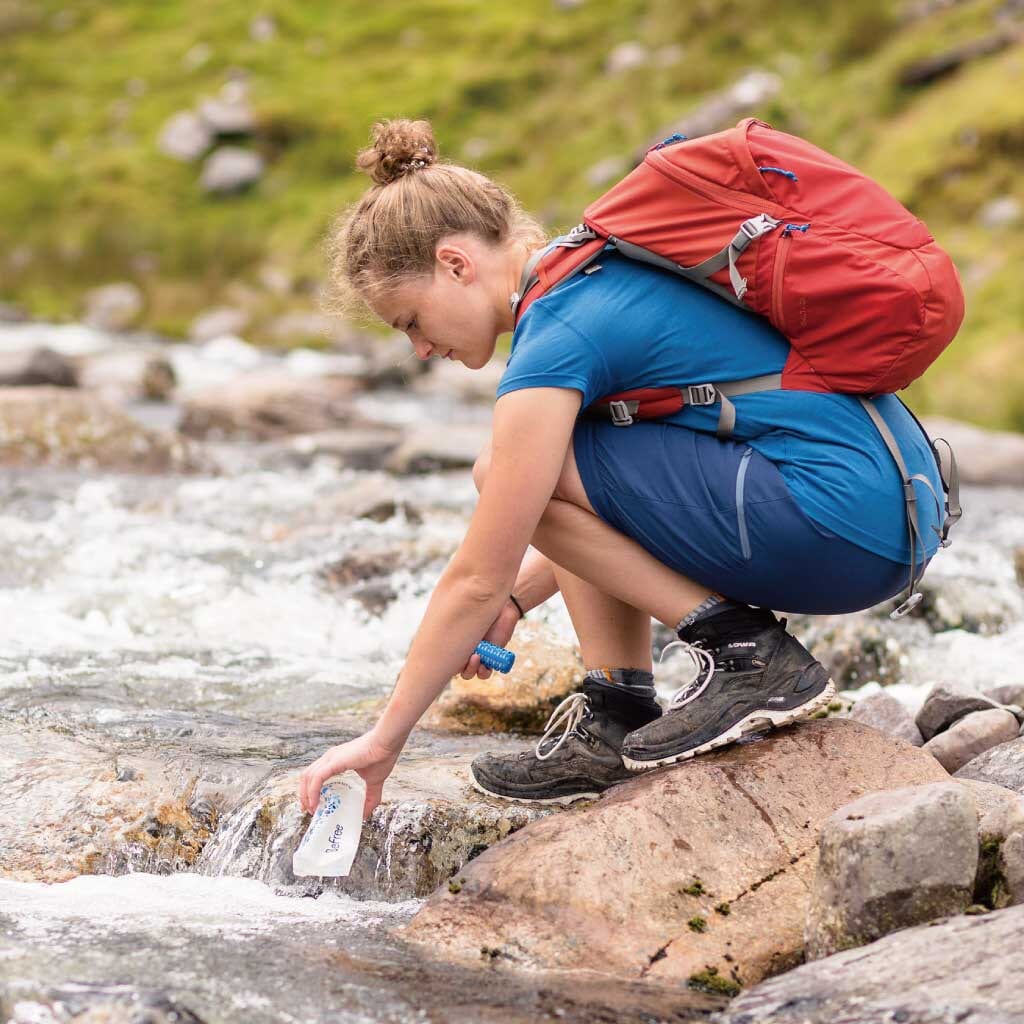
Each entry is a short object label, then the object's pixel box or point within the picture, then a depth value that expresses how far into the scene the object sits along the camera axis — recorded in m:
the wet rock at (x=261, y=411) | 13.36
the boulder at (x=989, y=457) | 10.84
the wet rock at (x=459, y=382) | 16.81
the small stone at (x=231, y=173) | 32.94
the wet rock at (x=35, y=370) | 14.86
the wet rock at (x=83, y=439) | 10.88
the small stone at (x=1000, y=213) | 17.59
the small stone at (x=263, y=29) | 40.16
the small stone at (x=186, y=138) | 34.31
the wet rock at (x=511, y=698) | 4.70
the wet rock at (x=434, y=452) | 10.94
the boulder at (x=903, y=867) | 2.76
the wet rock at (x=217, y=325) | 24.83
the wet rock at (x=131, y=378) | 16.28
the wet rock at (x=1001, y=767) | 3.75
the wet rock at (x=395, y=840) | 3.49
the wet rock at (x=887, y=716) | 4.61
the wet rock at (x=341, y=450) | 11.63
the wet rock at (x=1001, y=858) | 2.84
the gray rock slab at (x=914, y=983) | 2.38
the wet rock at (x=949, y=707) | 4.57
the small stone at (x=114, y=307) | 26.12
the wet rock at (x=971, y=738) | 4.24
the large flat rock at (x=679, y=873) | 2.94
